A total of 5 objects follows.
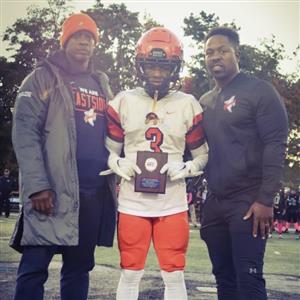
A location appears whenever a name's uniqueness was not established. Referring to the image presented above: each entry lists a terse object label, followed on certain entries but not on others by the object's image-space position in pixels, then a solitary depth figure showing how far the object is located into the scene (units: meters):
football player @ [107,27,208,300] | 3.89
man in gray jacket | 3.79
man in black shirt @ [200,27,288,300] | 3.96
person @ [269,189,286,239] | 18.44
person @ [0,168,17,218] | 20.56
